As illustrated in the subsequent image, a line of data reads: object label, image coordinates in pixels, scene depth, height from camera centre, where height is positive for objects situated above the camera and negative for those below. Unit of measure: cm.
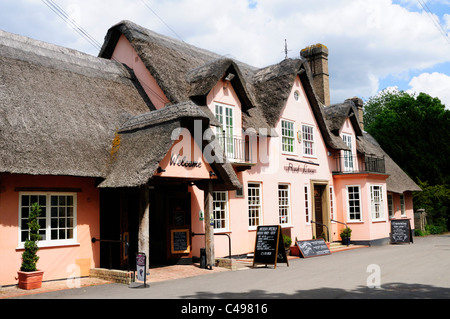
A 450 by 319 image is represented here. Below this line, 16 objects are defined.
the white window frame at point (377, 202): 2260 +9
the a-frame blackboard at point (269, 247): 1371 -130
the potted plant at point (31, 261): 1034 -118
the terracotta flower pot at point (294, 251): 1702 -179
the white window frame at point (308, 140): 2111 +320
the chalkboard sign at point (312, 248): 1661 -168
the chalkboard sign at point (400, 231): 2208 -144
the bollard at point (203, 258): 1365 -158
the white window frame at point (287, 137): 1973 +317
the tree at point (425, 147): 3075 +422
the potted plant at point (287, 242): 1726 -143
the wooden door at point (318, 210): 2155 -25
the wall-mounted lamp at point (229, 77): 1659 +499
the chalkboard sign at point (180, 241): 1457 -110
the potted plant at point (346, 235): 2144 -153
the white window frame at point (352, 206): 2212 -15
